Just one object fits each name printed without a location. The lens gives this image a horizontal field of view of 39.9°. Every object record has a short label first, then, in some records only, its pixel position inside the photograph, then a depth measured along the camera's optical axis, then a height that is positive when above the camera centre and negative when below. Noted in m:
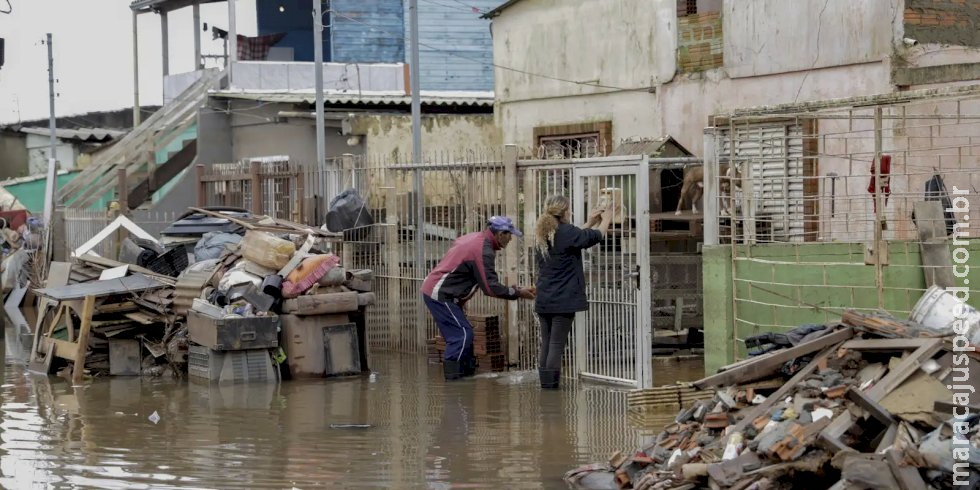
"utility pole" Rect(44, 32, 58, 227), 29.28 +0.76
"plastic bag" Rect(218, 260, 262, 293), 14.83 -0.62
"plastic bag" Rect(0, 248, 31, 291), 28.05 -0.88
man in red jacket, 13.73 -0.69
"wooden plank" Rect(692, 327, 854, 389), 8.95 -1.02
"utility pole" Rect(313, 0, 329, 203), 21.47 +2.55
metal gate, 12.79 -0.56
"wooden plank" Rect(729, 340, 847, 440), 8.51 -1.16
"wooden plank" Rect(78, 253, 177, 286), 15.88 -0.48
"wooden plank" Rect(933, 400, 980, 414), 7.66 -1.13
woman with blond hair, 12.79 -0.49
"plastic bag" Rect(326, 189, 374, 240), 17.20 +0.09
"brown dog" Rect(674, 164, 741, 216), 17.36 +0.35
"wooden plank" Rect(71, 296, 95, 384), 15.00 -1.29
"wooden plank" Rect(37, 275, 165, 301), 15.09 -0.71
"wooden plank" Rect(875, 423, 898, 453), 7.60 -1.30
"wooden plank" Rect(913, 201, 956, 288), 10.77 -0.30
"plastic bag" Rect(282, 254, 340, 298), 14.65 -0.59
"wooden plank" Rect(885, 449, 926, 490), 7.15 -1.42
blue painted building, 34.25 +4.67
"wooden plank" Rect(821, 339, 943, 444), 7.79 -1.02
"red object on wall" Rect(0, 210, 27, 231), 34.09 +0.23
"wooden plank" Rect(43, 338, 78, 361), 15.40 -1.42
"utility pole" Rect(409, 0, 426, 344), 16.27 +0.94
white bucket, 9.15 -0.73
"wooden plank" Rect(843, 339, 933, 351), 8.34 -0.85
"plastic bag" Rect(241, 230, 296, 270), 14.97 -0.33
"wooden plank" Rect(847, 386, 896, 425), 7.74 -1.14
